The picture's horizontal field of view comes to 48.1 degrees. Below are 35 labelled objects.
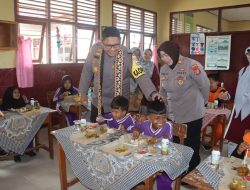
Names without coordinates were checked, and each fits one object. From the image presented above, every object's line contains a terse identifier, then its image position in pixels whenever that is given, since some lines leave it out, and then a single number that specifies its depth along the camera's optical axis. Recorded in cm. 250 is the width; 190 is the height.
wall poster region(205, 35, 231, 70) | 713
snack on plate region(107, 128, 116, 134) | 253
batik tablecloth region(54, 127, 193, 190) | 192
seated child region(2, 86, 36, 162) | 396
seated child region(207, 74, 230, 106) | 446
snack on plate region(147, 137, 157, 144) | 223
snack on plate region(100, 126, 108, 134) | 254
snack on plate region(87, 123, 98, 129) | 267
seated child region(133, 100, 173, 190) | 240
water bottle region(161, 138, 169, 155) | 202
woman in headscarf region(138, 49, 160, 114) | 548
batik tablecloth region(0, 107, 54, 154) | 342
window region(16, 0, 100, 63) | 512
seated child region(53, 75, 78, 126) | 500
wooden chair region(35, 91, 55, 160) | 392
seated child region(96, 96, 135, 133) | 264
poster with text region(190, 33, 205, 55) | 749
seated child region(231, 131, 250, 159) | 188
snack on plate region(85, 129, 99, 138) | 243
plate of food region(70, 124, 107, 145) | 235
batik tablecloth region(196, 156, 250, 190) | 154
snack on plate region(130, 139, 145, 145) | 222
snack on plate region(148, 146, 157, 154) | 204
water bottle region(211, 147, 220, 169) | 179
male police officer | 249
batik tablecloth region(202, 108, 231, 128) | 381
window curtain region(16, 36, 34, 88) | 495
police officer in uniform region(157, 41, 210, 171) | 267
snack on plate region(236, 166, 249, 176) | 162
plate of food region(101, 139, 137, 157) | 203
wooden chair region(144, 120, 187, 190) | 230
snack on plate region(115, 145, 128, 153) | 208
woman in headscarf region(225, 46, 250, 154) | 231
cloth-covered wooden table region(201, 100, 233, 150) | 431
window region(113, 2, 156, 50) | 691
